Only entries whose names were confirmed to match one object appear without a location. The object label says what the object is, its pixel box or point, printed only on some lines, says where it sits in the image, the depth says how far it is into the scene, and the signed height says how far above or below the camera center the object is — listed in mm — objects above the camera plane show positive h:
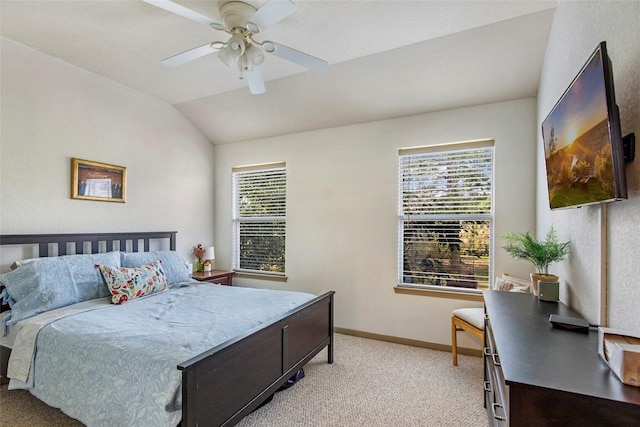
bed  1495 -804
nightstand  3855 -758
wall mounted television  1049 +314
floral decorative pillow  2579 -565
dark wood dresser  791 -469
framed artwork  3020 +372
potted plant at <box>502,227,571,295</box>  1854 -218
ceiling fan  1698 +1131
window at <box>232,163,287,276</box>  4277 -13
